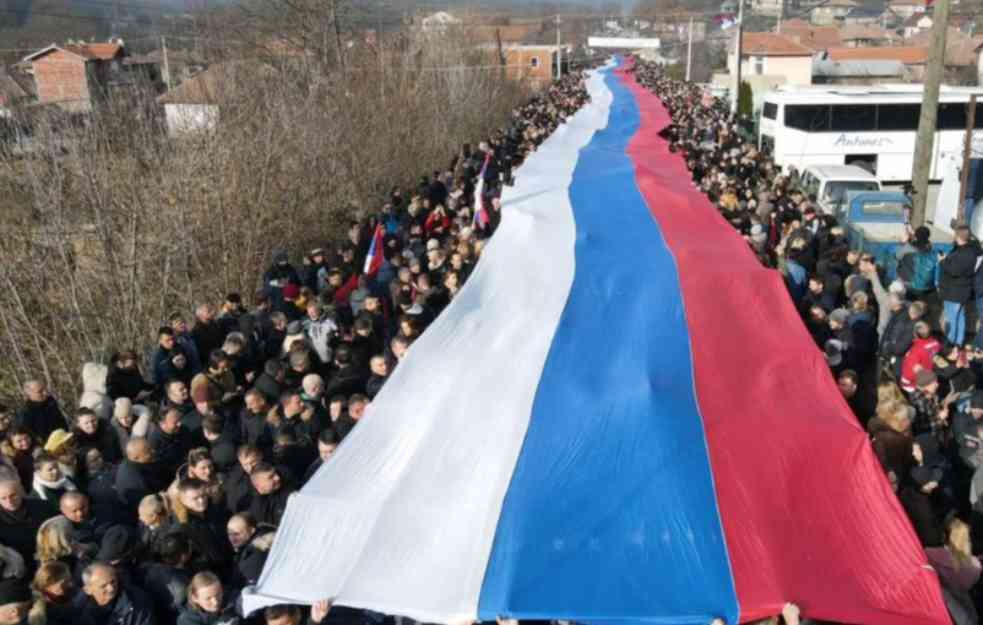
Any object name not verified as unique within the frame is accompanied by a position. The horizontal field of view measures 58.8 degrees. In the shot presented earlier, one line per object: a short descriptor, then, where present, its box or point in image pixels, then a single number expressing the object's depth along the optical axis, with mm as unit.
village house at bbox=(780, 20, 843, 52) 76312
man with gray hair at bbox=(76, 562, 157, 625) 4004
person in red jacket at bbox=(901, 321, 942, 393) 6730
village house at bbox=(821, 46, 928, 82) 55838
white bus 20359
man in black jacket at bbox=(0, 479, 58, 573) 4848
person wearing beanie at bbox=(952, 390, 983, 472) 5426
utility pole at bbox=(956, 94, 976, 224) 12945
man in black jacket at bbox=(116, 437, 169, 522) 5234
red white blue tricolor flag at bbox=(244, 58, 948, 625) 3885
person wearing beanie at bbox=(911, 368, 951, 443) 6211
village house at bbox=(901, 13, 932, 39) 103775
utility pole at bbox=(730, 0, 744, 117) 26016
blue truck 12617
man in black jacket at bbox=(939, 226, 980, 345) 8867
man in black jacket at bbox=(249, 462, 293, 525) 4887
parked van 14648
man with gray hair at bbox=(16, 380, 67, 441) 6340
